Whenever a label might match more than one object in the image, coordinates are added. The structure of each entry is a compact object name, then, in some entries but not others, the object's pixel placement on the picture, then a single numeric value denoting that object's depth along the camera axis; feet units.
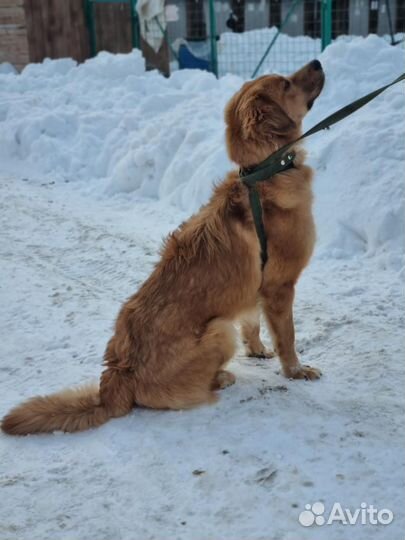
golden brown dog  10.12
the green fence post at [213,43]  40.32
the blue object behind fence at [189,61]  43.75
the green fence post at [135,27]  44.66
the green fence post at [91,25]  45.32
